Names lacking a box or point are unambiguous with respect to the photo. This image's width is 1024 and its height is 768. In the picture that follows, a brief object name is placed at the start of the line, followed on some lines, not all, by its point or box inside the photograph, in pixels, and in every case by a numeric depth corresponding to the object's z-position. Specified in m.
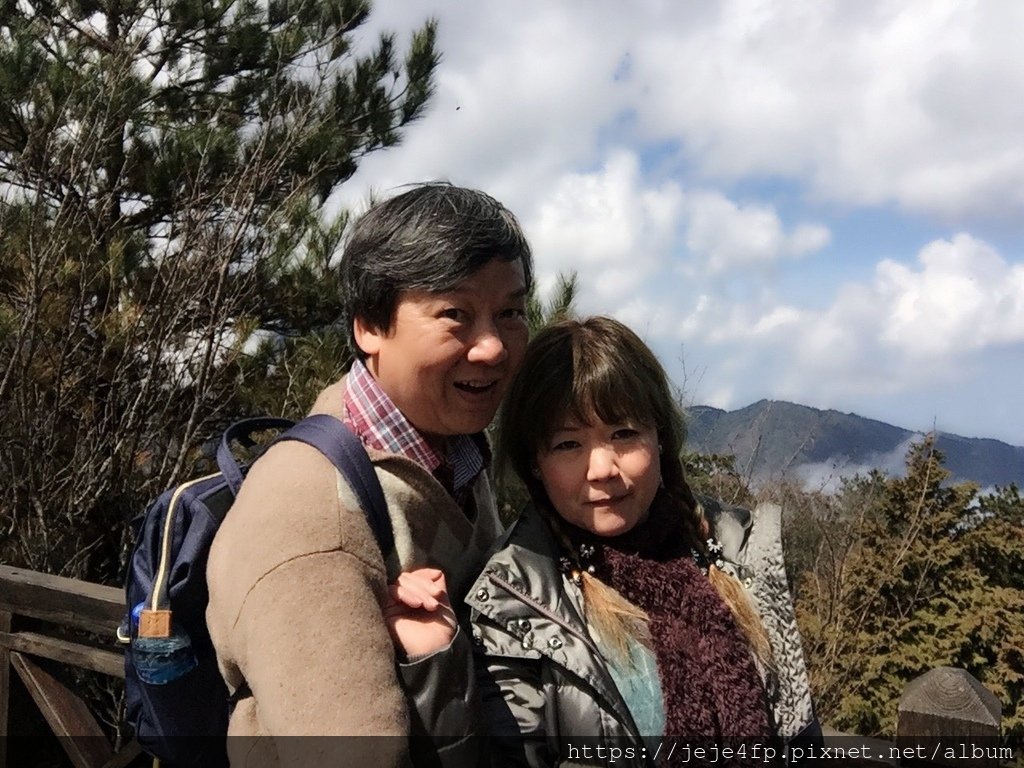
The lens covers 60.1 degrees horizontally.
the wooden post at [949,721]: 1.45
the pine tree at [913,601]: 5.11
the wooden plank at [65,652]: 2.25
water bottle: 1.28
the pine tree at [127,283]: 3.74
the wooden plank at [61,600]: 2.13
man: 1.06
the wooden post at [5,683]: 2.53
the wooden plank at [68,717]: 2.45
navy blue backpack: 1.26
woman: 1.30
